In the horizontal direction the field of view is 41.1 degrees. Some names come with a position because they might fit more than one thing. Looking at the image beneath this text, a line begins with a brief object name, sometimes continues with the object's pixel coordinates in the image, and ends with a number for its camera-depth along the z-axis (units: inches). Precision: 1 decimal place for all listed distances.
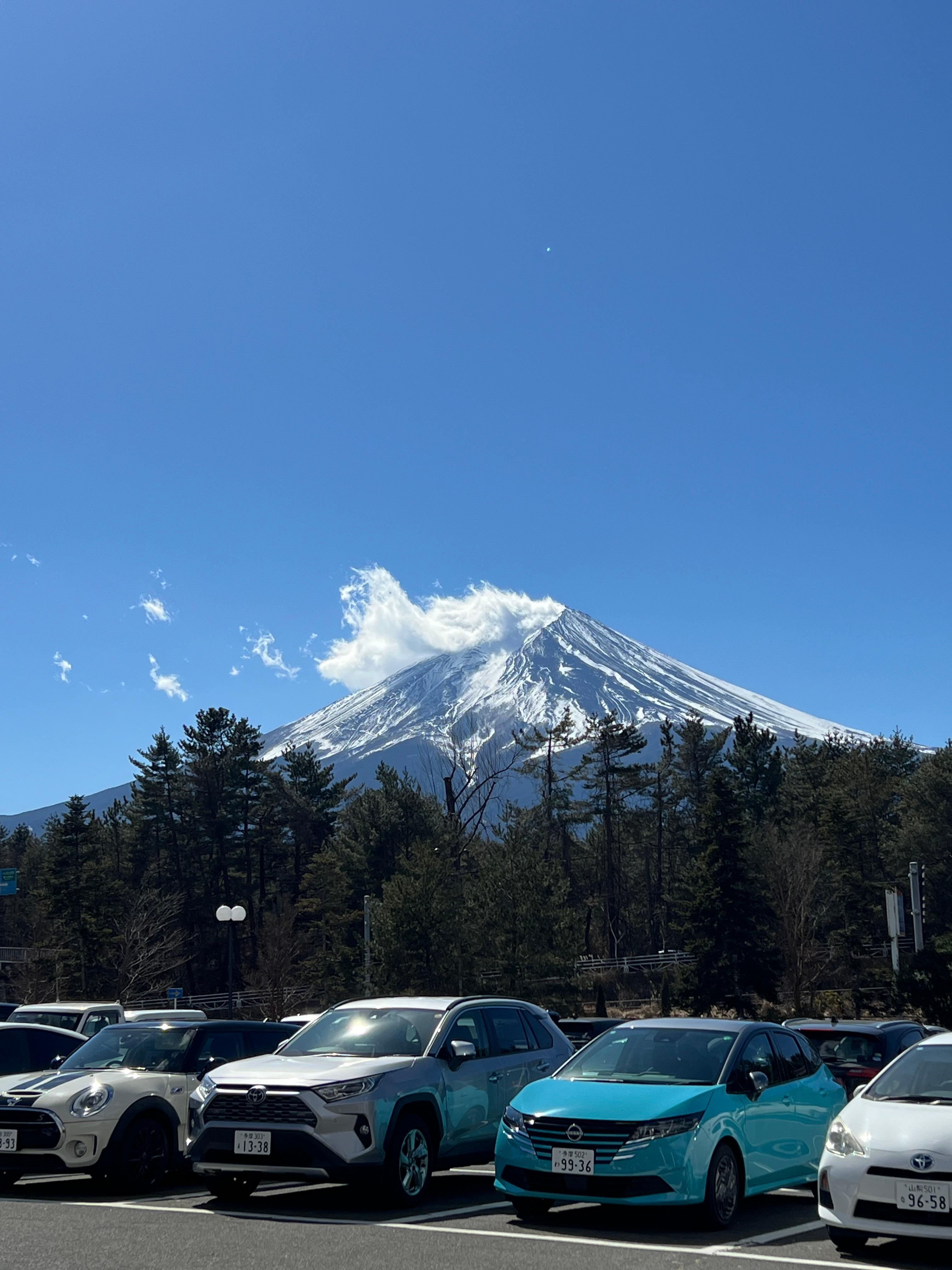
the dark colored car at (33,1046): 519.8
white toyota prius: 289.0
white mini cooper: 407.8
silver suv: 358.0
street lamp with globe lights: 1336.1
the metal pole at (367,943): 1962.4
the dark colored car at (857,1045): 510.3
